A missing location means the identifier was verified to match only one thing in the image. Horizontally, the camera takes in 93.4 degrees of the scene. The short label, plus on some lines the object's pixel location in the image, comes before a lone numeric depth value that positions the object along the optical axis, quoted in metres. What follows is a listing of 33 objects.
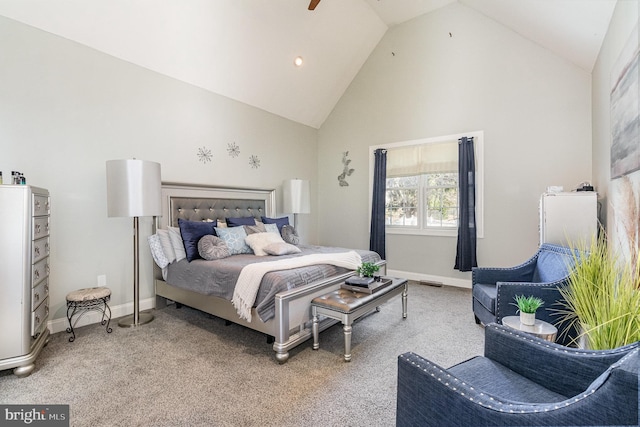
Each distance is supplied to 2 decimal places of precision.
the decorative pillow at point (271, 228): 4.20
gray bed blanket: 2.43
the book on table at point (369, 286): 2.66
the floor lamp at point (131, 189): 2.87
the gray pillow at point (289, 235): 4.32
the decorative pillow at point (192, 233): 3.31
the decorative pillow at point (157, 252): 3.40
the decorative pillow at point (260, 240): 3.58
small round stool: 2.72
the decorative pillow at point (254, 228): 3.98
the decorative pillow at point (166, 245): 3.40
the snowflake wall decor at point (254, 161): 4.84
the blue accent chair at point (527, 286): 2.29
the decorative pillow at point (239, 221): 4.11
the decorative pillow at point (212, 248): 3.22
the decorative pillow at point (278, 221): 4.47
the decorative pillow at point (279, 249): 3.52
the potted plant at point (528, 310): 1.97
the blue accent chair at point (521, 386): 0.79
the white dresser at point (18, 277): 2.09
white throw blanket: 2.50
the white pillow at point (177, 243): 3.39
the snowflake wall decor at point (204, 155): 4.14
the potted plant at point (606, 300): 1.13
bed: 2.40
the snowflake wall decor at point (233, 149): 4.52
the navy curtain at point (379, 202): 5.21
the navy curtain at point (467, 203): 4.34
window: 4.59
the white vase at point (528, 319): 1.97
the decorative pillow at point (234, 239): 3.55
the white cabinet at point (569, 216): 3.02
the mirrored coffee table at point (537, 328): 1.88
